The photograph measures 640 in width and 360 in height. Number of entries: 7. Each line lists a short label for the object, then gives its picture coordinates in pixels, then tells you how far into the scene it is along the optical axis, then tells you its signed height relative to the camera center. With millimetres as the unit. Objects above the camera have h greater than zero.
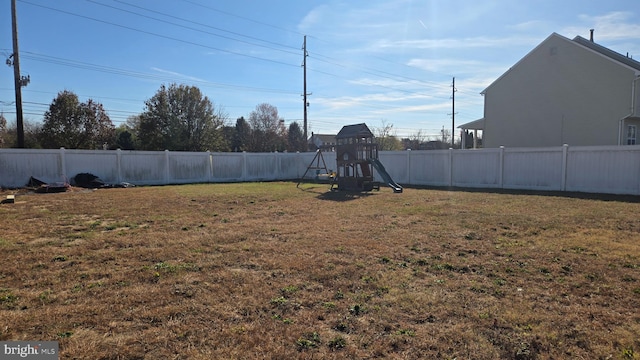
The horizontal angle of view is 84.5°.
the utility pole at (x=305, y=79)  28922 +6362
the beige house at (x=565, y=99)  15570 +2794
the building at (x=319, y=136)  52422 +3069
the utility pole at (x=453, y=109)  38094 +5140
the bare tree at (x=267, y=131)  43219 +3332
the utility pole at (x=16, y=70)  15477 +3871
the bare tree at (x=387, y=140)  43928 +2029
